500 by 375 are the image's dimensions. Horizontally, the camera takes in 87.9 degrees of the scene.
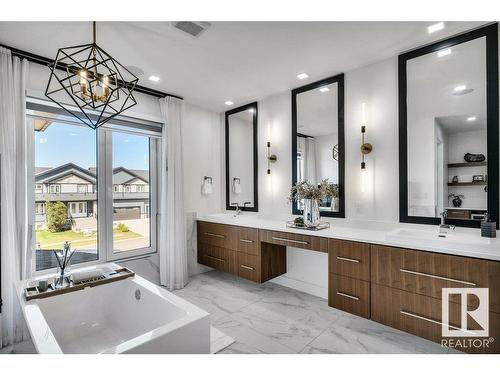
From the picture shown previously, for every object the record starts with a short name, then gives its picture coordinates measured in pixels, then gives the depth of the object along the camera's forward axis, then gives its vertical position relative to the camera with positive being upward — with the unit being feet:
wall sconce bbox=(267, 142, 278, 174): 12.13 +1.30
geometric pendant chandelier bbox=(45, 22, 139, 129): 8.48 +3.58
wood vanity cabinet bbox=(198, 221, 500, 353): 5.82 -2.55
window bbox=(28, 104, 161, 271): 9.10 -0.04
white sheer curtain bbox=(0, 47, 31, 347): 7.51 -0.02
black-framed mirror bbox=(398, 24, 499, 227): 6.98 +1.58
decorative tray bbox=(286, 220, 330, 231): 9.21 -1.50
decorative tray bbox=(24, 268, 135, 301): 6.53 -2.67
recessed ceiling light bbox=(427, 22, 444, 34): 6.86 +4.23
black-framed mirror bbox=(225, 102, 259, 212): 12.96 +1.46
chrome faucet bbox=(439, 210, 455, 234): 7.38 -1.21
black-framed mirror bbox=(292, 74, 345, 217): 9.93 +1.99
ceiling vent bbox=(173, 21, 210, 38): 6.68 +4.21
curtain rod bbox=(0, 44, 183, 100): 7.88 +4.18
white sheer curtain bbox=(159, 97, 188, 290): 11.69 -0.87
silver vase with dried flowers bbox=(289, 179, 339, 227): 9.69 -0.42
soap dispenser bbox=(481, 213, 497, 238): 6.71 -1.17
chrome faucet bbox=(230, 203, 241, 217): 13.41 -1.22
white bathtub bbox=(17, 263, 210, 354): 4.91 -3.13
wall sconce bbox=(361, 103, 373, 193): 9.22 +1.16
